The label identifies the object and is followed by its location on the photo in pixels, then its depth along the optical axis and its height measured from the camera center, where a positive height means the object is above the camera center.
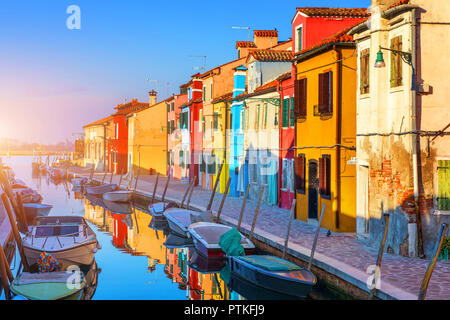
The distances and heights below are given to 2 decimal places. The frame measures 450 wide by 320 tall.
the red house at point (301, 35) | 24.56 +5.55
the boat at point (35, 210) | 37.91 -4.35
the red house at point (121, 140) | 70.38 +1.47
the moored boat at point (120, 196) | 43.94 -3.85
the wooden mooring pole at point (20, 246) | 18.98 -3.53
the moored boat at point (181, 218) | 25.95 -3.62
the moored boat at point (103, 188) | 49.12 -3.61
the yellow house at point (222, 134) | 39.56 +1.34
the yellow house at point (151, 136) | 64.81 +1.86
